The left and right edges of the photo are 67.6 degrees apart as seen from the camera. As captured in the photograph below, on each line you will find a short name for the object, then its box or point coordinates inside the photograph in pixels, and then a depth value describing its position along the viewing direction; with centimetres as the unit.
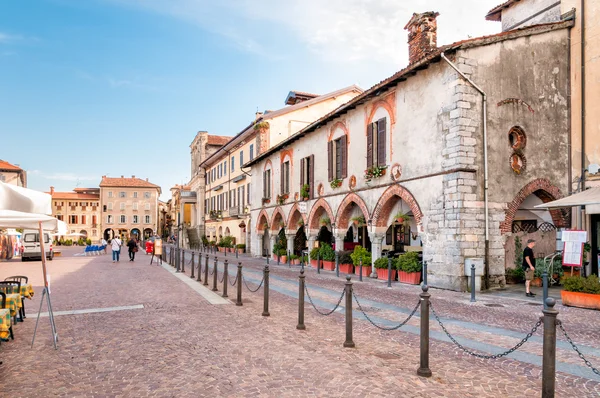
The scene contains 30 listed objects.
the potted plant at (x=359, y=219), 1881
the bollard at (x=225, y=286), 1143
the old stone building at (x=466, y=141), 1266
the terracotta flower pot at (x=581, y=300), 962
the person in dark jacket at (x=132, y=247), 2731
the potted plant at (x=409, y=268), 1420
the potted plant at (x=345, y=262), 1823
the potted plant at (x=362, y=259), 1681
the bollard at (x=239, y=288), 1018
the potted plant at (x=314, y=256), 2035
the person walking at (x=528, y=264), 1137
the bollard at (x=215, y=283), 1267
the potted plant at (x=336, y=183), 1930
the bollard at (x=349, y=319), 657
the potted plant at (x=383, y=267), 1549
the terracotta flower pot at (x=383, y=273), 1555
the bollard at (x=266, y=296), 902
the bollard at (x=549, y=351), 404
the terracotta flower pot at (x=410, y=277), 1422
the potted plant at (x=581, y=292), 966
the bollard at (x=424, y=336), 527
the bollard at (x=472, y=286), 1075
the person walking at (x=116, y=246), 2617
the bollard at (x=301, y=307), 778
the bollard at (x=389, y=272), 1368
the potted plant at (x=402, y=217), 1560
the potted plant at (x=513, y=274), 1391
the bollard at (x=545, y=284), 978
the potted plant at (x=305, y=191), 2244
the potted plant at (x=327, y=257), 1962
